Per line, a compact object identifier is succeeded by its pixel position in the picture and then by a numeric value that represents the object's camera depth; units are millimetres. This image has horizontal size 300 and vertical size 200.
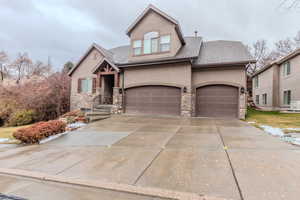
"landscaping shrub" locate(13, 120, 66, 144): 6684
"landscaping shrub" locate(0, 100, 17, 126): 14938
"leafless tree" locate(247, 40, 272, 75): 33562
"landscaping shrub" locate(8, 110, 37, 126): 14078
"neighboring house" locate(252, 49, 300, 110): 15266
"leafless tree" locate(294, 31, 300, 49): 26853
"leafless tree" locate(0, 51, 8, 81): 29609
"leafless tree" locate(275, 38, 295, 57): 28456
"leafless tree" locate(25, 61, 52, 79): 28891
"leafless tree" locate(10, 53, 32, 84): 30703
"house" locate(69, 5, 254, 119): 12383
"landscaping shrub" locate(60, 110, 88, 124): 10671
